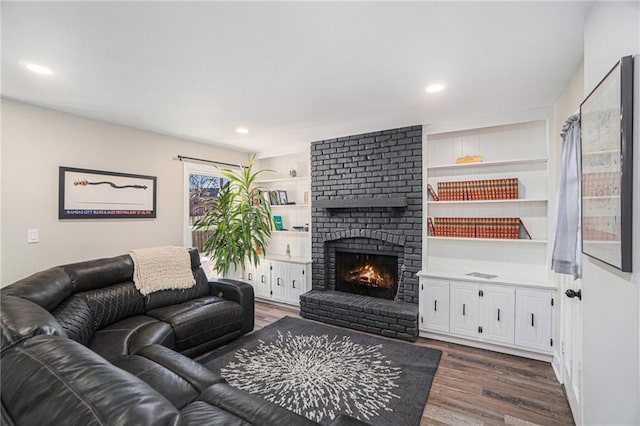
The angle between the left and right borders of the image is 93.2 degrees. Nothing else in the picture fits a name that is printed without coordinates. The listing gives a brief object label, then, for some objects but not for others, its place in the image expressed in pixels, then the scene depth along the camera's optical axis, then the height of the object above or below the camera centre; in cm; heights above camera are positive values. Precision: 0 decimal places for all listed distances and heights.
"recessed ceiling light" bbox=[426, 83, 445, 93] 252 +106
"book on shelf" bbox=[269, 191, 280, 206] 481 +22
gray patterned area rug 223 -143
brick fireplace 372 -21
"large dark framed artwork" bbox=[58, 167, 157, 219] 317 +18
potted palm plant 413 -19
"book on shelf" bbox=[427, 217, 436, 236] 374 -18
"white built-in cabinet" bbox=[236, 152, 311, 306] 459 -50
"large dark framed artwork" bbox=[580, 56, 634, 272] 109 +19
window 439 +23
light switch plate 292 -26
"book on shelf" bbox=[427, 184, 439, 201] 372 +24
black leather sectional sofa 86 -75
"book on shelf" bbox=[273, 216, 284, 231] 511 -20
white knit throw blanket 309 -63
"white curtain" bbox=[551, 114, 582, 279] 207 +3
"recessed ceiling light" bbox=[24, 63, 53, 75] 213 +102
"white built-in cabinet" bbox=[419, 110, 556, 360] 303 -44
